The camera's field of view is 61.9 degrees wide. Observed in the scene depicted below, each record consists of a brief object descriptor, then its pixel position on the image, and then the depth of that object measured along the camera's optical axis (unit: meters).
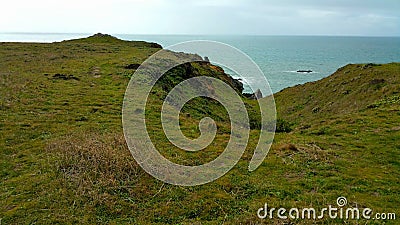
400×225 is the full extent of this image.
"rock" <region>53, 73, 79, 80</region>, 28.39
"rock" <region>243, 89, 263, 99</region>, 56.06
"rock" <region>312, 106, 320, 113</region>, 38.81
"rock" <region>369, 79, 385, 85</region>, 36.65
